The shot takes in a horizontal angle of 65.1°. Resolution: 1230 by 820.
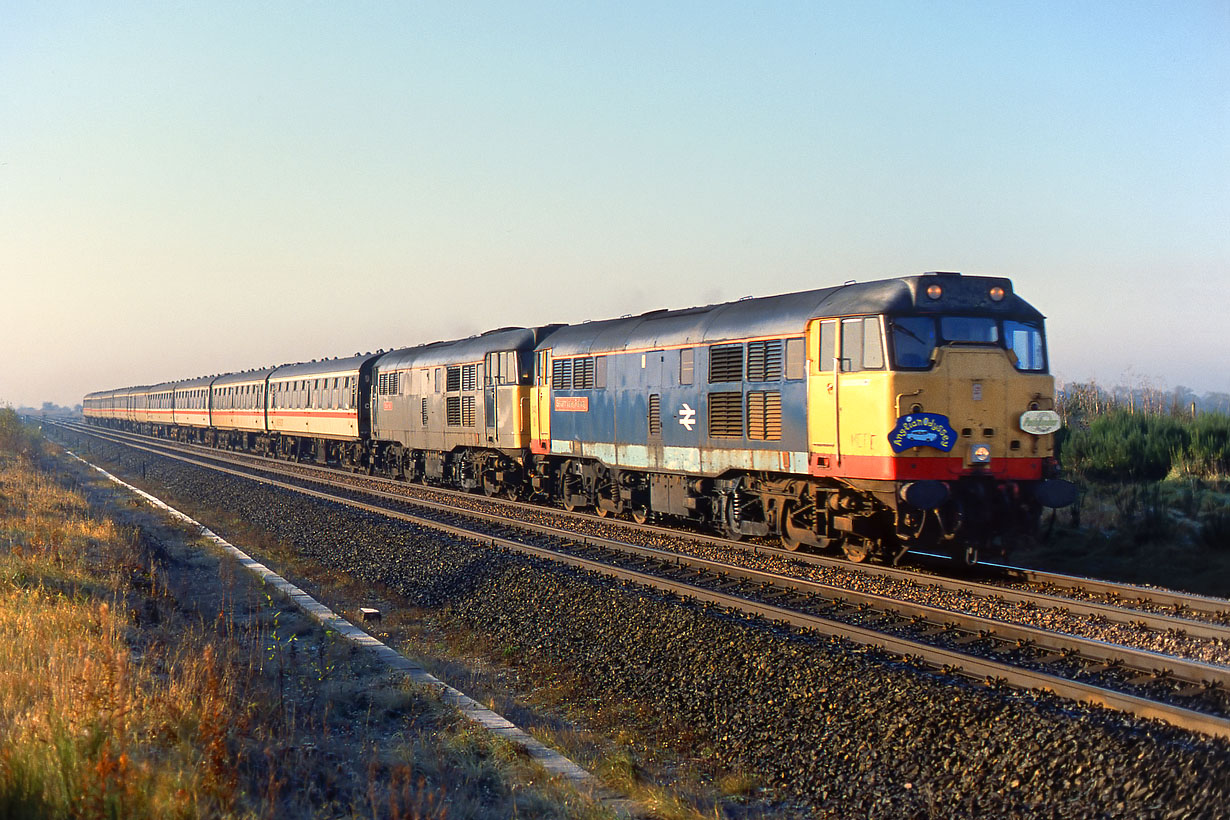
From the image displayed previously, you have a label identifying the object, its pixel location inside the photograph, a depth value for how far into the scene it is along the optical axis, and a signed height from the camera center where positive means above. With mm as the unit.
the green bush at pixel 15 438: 50578 -744
